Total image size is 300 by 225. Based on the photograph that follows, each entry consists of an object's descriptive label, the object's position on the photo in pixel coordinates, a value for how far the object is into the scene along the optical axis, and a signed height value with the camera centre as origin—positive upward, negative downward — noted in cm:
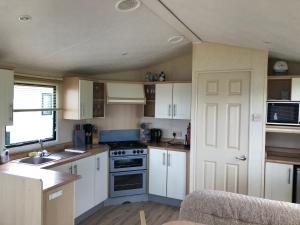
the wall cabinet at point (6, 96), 265 +12
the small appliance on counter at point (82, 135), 412 -45
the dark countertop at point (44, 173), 230 -66
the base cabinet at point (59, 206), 221 -90
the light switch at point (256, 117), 335 -8
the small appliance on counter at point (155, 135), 457 -47
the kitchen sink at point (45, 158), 316 -64
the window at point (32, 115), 331 -11
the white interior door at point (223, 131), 345 -29
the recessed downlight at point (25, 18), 206 +74
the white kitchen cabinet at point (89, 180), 337 -104
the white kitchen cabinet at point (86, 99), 383 +14
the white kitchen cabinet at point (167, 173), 398 -103
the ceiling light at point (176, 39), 335 +96
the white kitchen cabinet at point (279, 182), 321 -91
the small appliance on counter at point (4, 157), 294 -58
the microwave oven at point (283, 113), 318 -2
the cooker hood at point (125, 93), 429 +27
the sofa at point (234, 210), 197 -81
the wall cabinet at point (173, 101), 417 +14
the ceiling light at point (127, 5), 213 +90
